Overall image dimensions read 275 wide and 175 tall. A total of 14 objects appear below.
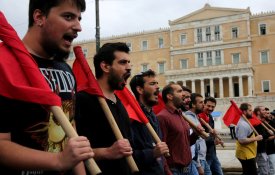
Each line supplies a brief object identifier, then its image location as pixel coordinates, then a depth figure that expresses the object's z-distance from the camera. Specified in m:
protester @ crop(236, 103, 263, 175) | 7.43
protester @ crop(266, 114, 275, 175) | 8.11
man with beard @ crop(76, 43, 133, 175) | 2.69
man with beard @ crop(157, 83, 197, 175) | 4.80
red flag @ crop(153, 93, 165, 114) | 5.56
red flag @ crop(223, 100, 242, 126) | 8.42
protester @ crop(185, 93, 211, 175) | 6.24
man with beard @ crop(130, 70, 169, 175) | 3.50
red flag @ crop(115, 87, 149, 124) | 3.65
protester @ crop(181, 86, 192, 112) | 6.35
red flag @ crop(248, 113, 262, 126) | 8.30
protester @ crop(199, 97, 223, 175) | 7.39
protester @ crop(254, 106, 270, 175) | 7.79
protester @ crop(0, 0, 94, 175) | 1.65
